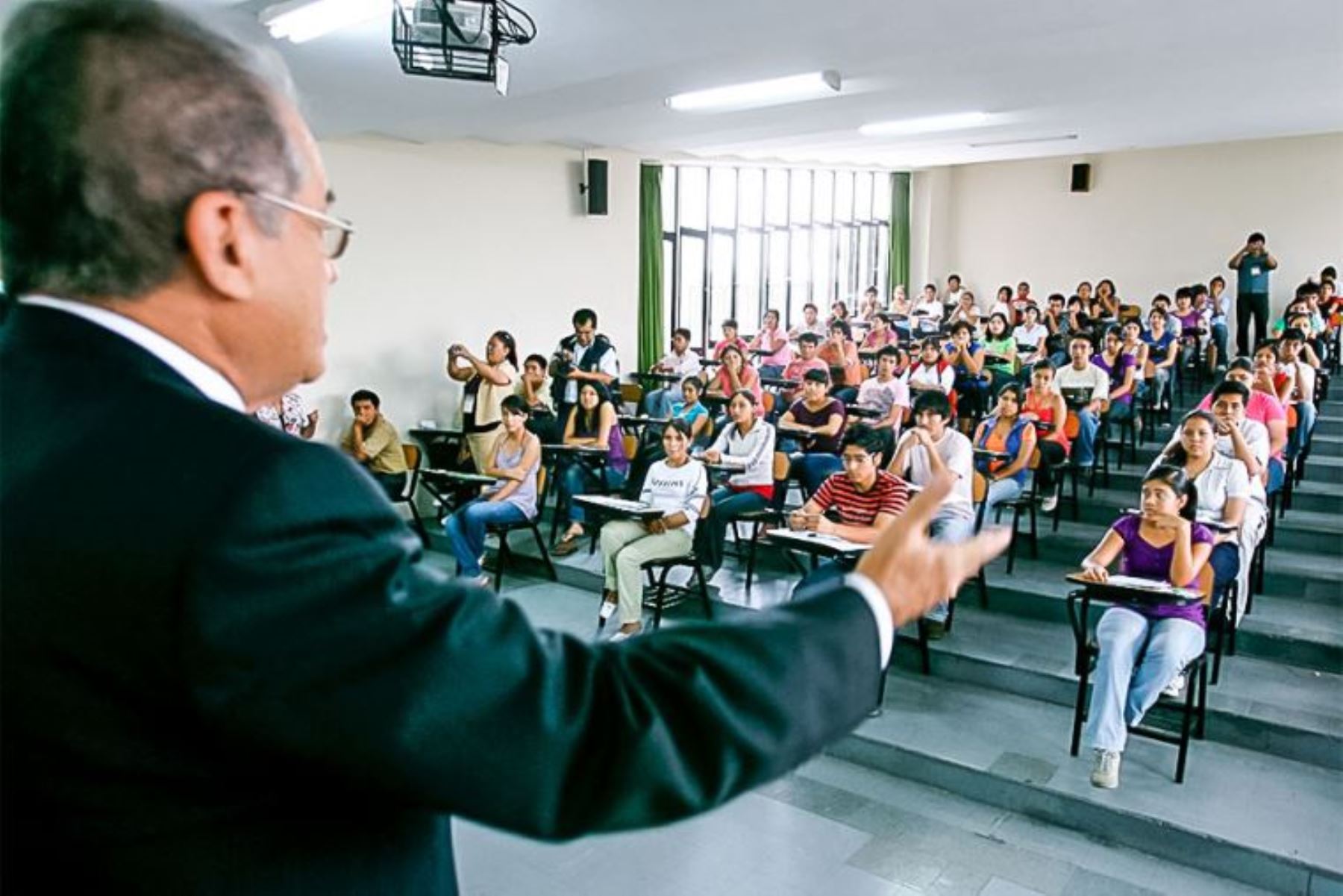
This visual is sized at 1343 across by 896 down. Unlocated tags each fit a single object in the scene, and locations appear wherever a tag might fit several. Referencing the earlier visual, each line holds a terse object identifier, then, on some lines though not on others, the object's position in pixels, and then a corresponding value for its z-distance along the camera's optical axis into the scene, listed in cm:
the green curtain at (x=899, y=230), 1395
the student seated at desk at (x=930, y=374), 753
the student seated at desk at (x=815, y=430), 611
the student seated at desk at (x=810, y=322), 1046
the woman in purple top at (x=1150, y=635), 357
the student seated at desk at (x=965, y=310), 1089
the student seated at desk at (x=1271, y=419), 529
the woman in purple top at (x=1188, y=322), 937
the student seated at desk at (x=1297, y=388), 592
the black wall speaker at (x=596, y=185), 870
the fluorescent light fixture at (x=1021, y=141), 972
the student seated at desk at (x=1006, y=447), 558
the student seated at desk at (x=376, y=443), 667
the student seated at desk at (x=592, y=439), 657
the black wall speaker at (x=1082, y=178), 1279
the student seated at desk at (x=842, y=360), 843
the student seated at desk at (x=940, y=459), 468
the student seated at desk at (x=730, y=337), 884
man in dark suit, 52
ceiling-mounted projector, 325
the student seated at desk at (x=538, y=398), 725
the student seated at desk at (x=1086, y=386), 612
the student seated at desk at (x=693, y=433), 617
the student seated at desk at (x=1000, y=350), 843
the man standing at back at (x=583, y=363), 760
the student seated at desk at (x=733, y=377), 744
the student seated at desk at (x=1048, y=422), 591
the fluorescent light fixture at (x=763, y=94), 547
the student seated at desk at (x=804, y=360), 830
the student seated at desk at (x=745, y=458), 561
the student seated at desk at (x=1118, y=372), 701
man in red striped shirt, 460
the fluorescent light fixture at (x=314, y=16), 350
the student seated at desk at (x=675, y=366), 831
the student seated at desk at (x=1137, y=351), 742
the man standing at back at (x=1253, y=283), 1024
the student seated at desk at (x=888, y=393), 686
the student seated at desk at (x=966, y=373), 815
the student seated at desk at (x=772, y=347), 963
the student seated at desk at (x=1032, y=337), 903
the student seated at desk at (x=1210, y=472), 437
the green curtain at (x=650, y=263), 959
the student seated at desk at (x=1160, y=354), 775
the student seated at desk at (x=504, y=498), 583
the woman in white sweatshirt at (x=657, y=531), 506
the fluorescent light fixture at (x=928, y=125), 785
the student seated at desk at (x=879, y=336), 986
